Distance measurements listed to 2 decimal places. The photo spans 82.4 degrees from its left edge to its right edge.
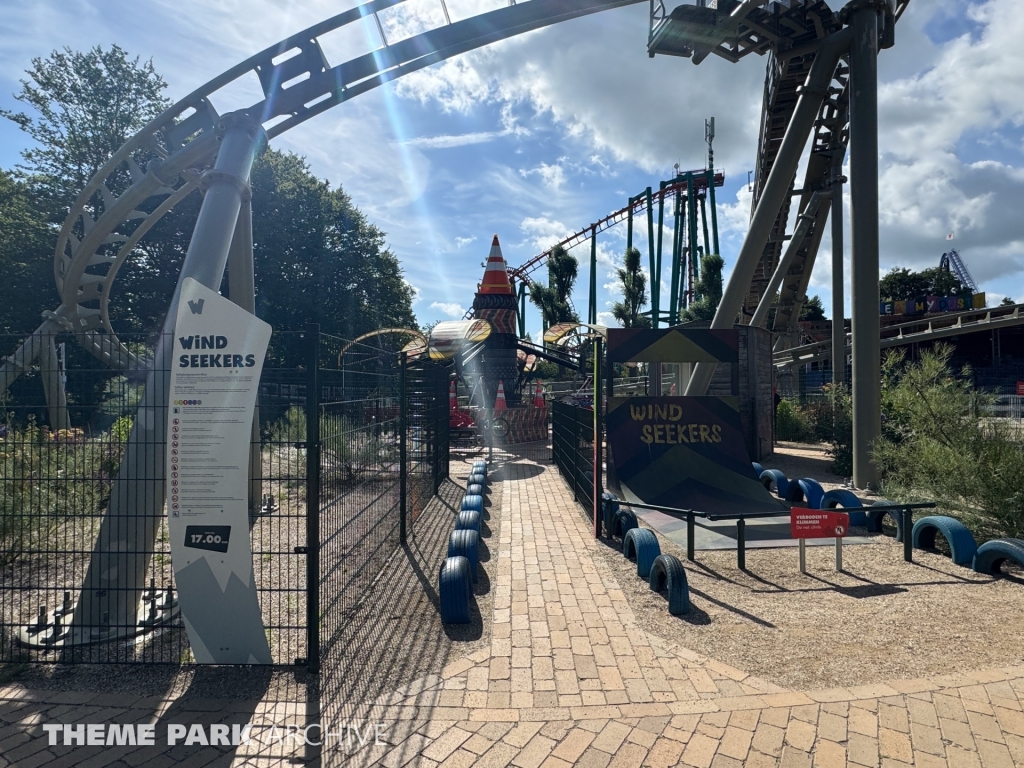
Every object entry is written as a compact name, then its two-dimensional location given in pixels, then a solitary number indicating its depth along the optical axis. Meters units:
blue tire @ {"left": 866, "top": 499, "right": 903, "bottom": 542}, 7.20
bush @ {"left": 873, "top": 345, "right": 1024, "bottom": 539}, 6.48
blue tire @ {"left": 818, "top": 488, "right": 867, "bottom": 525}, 7.73
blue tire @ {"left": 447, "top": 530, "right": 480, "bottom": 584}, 5.83
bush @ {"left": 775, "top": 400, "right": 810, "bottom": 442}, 18.31
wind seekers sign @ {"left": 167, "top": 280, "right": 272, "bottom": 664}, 3.69
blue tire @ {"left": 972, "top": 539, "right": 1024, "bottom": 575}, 5.57
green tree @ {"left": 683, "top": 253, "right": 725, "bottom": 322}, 36.75
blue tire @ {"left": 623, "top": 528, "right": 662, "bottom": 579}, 5.79
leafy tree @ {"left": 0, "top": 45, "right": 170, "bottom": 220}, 28.17
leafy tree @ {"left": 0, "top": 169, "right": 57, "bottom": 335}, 26.19
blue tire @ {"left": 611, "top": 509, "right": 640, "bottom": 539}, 7.11
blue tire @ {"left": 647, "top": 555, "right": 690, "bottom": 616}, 4.90
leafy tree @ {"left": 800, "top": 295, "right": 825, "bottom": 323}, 56.24
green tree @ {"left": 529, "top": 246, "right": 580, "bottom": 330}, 48.00
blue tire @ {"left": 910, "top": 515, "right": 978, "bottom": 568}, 6.10
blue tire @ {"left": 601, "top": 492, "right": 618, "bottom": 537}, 7.38
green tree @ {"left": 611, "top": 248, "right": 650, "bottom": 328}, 42.38
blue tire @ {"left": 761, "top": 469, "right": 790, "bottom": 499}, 9.76
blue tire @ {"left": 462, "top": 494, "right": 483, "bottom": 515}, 7.46
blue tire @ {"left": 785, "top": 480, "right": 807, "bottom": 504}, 9.20
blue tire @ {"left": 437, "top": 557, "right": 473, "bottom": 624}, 4.67
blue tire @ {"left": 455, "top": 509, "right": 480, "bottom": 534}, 6.79
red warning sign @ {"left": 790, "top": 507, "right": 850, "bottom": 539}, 5.70
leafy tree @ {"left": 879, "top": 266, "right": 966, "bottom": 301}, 57.62
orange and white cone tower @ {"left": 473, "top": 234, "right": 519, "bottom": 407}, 25.30
